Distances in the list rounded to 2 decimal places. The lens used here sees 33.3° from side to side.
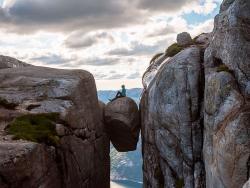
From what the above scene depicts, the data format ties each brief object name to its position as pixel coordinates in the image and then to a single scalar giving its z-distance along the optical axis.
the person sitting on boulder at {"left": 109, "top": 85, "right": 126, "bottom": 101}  52.68
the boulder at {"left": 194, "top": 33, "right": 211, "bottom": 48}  42.52
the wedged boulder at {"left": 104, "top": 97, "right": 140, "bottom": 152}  48.37
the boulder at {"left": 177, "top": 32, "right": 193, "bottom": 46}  44.72
